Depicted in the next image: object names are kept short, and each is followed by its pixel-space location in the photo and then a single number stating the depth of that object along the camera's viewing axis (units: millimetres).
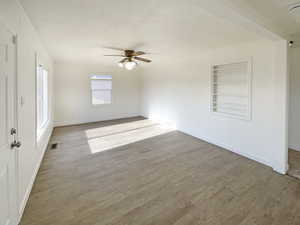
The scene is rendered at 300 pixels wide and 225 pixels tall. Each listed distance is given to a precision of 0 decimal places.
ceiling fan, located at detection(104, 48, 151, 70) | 3827
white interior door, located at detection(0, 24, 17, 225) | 1422
